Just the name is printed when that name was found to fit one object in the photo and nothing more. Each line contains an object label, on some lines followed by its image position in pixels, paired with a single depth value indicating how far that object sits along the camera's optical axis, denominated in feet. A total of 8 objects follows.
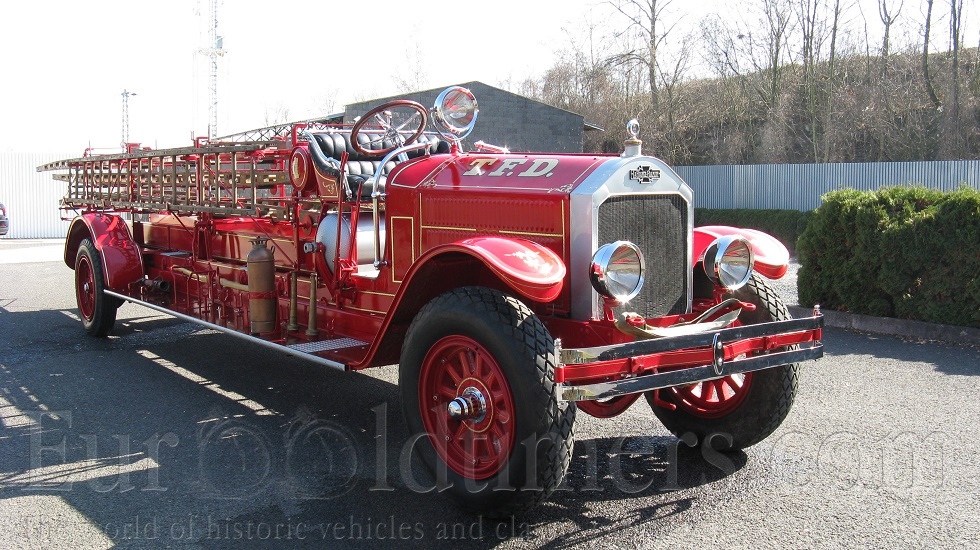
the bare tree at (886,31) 74.64
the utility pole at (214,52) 152.05
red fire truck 11.35
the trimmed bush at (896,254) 24.41
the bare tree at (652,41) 88.02
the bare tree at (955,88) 69.97
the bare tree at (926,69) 72.54
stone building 71.67
